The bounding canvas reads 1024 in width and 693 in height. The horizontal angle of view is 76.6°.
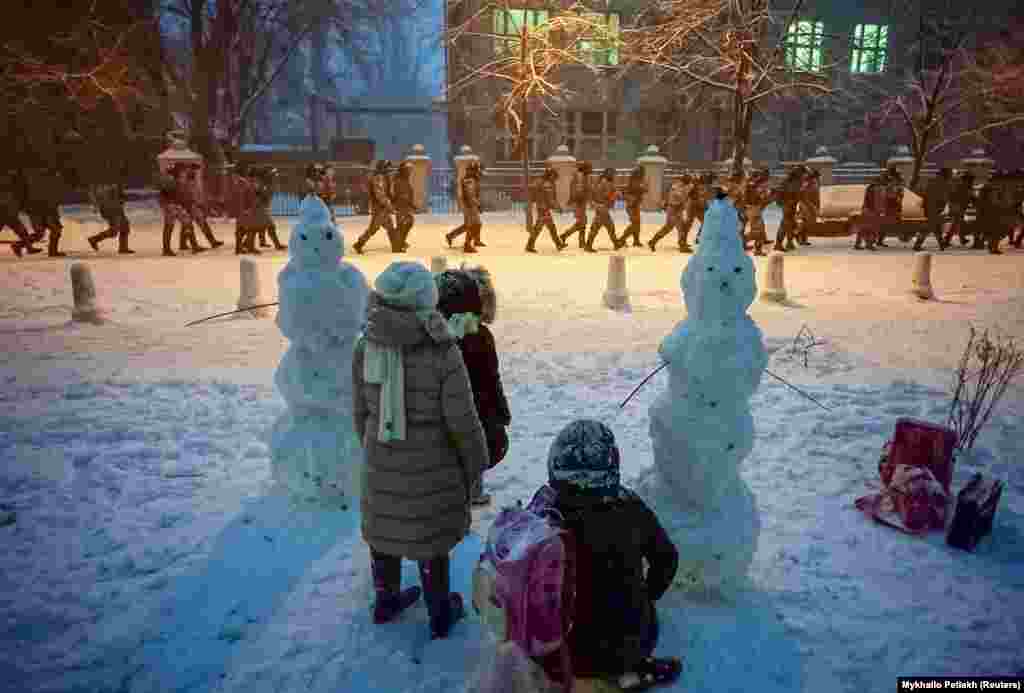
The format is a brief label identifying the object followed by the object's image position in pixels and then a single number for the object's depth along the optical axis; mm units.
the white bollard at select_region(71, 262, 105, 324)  8062
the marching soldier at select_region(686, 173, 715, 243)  14594
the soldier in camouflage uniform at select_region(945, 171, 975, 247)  15000
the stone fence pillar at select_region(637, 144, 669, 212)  24188
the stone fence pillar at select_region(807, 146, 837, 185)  22812
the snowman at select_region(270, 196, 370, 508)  3709
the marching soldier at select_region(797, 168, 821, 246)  14844
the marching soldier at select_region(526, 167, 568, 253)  14352
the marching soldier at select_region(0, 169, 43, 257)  12523
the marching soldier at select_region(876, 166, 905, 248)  14867
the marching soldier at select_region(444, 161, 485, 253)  14180
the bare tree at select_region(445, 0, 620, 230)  16266
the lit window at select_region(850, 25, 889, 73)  29438
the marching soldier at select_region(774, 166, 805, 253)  14281
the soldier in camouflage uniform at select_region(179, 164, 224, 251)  13838
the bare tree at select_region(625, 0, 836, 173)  11156
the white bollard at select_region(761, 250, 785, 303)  9500
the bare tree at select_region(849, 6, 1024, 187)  20266
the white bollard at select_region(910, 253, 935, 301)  9625
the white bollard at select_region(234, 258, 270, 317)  8383
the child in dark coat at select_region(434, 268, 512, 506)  3518
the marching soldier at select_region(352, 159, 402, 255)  13727
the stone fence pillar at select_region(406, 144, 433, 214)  22828
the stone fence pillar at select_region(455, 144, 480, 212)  22766
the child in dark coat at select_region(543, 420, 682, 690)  2273
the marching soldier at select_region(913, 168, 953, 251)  14844
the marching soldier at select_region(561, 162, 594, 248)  14523
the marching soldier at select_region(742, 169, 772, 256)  13570
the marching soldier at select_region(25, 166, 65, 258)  12539
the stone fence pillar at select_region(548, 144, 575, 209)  23391
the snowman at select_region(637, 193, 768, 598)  3016
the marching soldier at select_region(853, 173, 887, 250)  14872
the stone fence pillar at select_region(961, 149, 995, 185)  24562
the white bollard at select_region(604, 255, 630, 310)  9195
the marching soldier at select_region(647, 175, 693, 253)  14508
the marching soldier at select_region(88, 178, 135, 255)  13500
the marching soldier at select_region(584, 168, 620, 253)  14539
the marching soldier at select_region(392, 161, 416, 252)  14078
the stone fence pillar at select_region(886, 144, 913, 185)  24188
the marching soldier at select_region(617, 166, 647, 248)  15266
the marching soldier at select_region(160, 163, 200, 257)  12915
